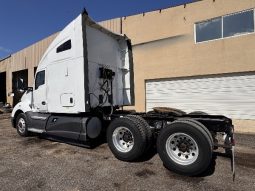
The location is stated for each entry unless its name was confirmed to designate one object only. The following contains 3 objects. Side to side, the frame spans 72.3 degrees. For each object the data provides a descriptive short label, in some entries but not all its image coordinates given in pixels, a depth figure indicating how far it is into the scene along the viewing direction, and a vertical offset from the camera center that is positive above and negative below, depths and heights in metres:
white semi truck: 3.85 -0.45
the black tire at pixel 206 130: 3.63 -0.76
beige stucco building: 7.90 +1.97
